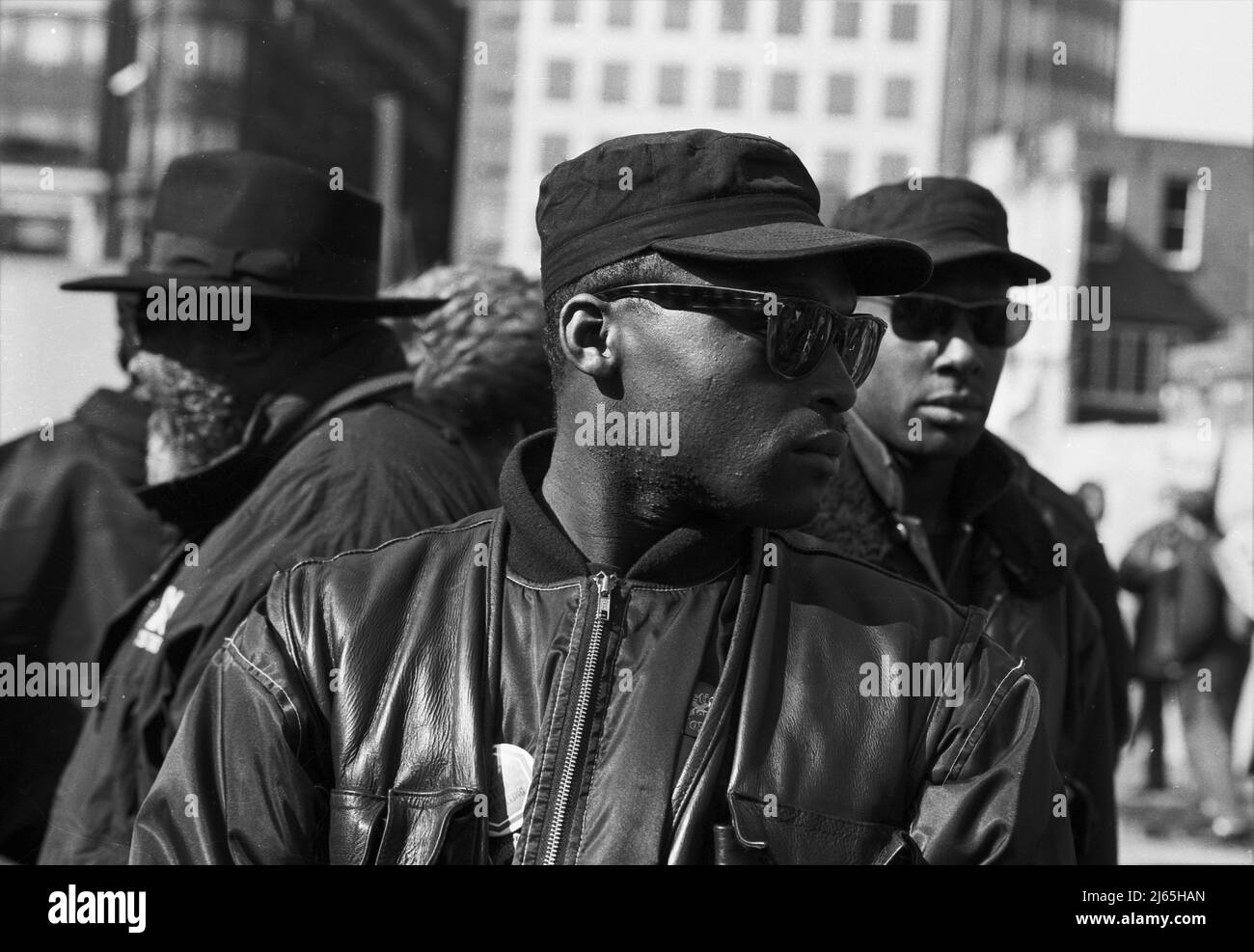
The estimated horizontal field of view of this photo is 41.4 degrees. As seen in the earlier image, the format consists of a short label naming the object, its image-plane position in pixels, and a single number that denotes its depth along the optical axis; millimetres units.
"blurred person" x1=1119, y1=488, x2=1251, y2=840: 9055
